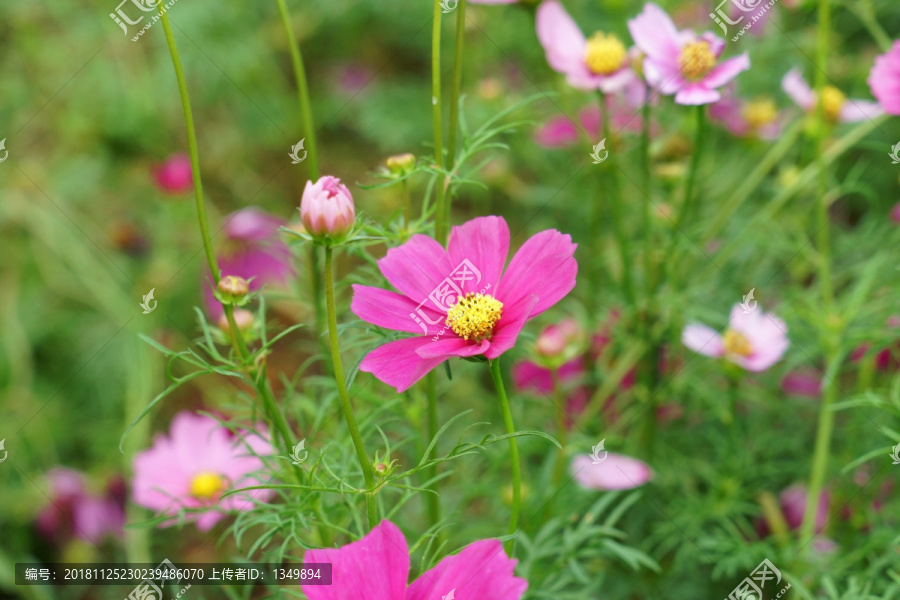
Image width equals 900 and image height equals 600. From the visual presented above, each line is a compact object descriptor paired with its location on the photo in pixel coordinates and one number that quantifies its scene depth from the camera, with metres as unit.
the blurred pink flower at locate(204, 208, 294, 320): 1.08
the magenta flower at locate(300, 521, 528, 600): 0.78
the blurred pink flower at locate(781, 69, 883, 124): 1.00
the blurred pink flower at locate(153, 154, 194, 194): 1.24
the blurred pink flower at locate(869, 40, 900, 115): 0.90
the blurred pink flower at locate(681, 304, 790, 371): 0.94
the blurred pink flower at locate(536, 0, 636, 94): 0.94
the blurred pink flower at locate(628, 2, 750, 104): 0.87
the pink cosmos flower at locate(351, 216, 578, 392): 0.80
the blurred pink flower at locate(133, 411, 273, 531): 0.95
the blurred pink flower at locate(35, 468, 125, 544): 1.14
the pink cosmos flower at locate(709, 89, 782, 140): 1.06
